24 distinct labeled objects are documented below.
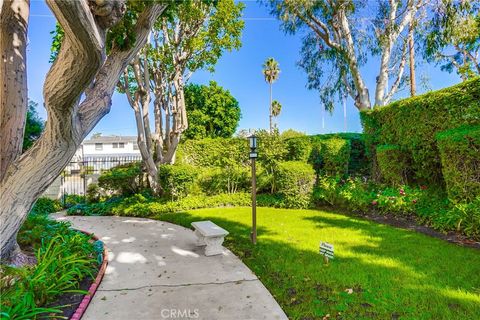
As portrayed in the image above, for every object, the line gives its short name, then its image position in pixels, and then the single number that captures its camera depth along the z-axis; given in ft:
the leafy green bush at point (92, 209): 29.66
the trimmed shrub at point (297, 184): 30.60
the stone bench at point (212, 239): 15.81
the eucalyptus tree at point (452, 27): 30.73
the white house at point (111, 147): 138.92
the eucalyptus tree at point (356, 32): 37.32
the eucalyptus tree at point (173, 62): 31.60
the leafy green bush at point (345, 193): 26.23
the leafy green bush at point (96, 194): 35.35
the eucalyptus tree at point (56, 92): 8.85
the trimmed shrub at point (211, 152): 42.19
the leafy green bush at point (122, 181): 35.12
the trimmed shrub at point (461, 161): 18.12
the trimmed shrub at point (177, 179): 30.78
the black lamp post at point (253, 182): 17.90
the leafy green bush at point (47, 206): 31.56
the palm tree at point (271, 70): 99.04
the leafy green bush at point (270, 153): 33.91
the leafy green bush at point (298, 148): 35.19
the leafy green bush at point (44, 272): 9.27
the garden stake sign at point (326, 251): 13.51
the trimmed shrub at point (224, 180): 35.58
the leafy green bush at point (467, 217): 17.11
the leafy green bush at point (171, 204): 29.01
